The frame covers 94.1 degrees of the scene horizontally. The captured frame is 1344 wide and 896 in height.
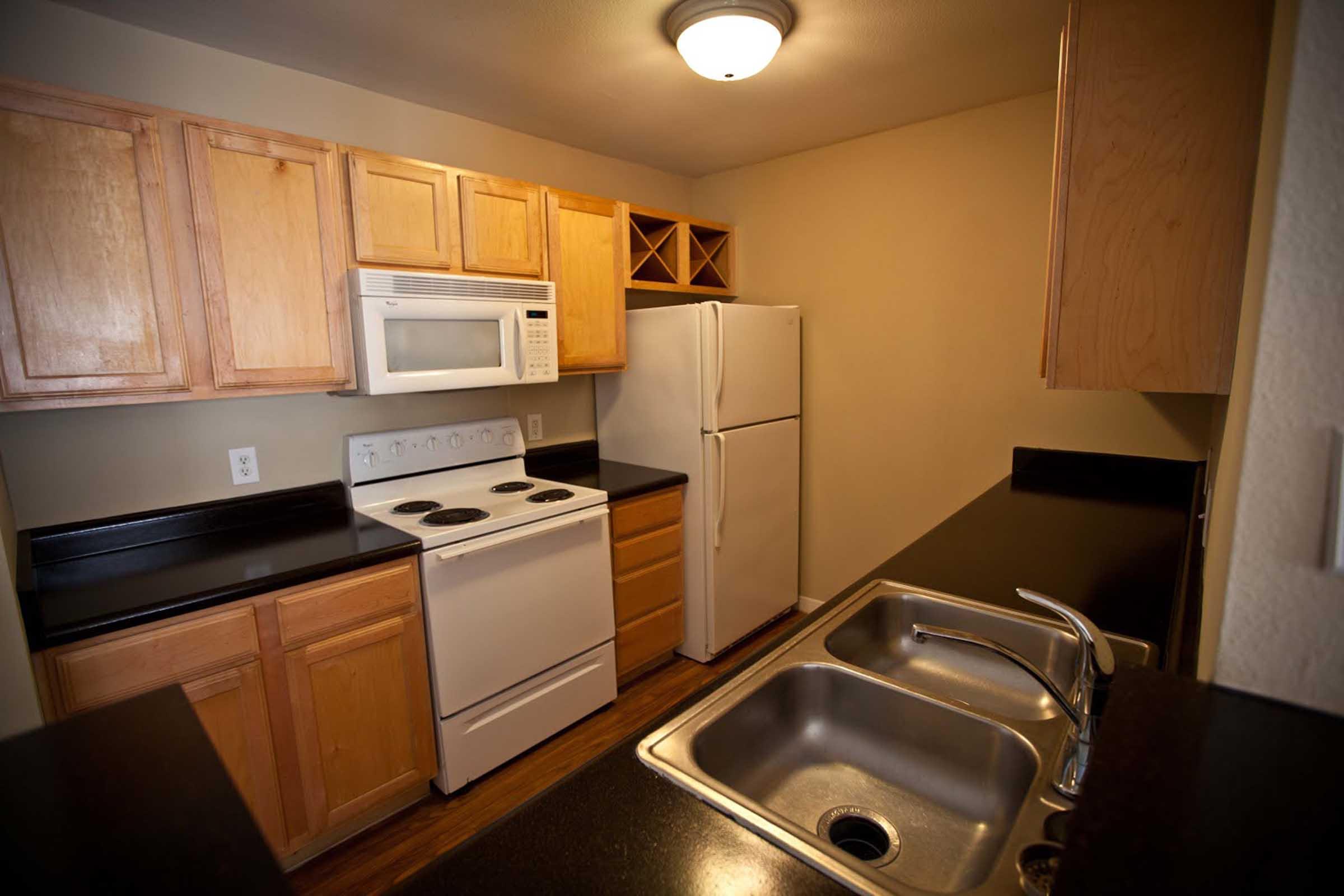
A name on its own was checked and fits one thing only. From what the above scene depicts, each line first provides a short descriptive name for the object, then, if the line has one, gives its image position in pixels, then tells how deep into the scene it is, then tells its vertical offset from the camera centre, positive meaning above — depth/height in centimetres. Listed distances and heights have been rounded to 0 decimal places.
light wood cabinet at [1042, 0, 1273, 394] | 98 +28
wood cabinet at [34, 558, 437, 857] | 147 -84
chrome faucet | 77 -42
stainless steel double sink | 83 -60
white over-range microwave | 200 +14
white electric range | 202 -74
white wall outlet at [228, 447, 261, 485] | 210 -31
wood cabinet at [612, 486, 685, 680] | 263 -93
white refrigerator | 276 -32
